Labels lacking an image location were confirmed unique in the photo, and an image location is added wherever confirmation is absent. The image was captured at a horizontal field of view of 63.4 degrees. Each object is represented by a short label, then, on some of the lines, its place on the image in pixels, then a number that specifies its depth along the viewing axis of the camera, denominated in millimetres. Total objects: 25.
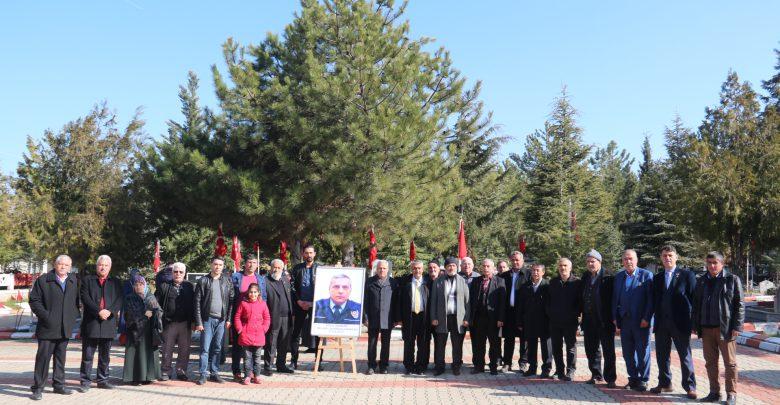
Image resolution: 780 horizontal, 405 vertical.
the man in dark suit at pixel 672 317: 8320
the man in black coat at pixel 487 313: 10305
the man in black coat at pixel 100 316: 8922
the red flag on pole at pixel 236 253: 16836
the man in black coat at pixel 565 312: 9484
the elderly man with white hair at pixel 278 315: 10195
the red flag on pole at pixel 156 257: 19281
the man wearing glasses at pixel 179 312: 9594
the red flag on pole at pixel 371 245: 16509
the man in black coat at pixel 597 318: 8984
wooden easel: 9969
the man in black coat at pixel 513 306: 10445
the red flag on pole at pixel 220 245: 17094
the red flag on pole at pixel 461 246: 17734
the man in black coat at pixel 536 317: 9898
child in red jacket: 9375
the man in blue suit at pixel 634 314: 8664
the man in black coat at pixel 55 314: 8555
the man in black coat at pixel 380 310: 10375
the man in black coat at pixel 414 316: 10273
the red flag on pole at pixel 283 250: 17991
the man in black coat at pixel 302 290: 10820
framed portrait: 10328
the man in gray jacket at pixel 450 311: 10203
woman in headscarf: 9242
